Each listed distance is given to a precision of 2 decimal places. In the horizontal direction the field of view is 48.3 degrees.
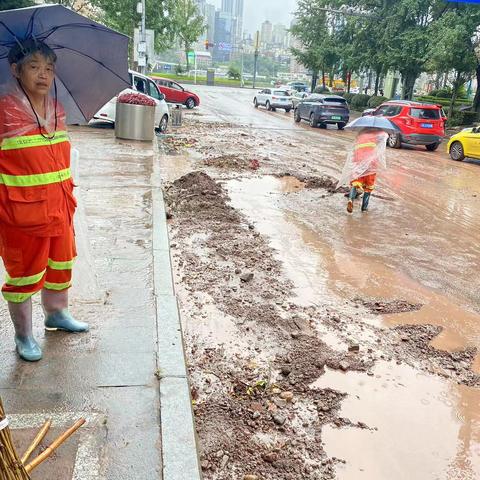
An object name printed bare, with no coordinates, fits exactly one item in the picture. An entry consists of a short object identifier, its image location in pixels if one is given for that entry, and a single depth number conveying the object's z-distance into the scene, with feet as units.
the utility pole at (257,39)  209.99
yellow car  53.26
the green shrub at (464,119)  89.92
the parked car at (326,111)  81.76
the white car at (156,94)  57.06
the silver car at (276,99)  115.14
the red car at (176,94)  95.09
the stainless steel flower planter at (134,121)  46.19
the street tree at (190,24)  176.76
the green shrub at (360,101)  130.61
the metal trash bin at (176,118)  65.51
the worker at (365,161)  28.07
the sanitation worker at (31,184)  9.70
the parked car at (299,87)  175.55
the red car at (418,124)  61.72
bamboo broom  6.49
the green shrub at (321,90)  162.62
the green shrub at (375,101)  121.90
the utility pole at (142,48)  82.07
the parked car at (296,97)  117.25
